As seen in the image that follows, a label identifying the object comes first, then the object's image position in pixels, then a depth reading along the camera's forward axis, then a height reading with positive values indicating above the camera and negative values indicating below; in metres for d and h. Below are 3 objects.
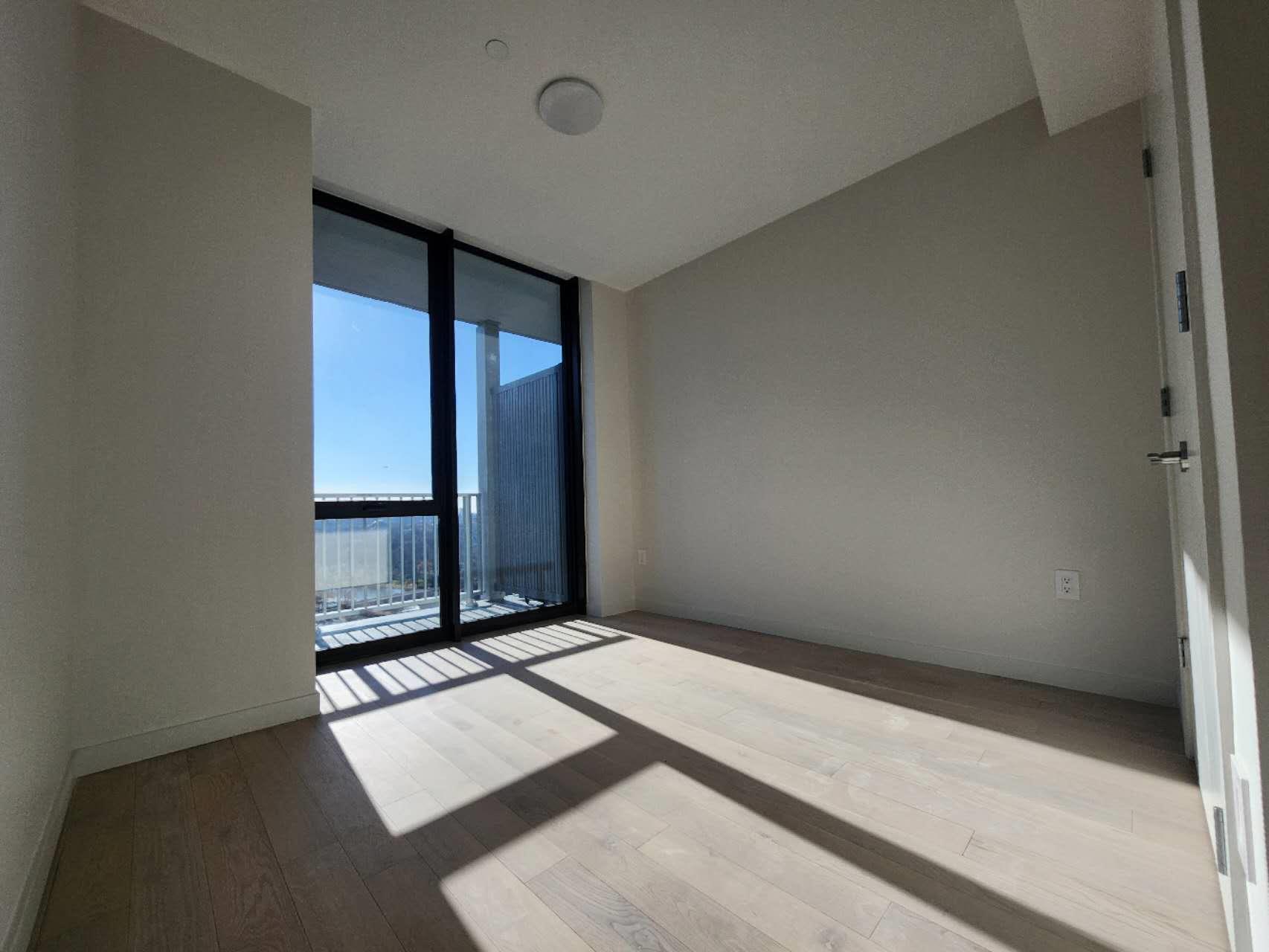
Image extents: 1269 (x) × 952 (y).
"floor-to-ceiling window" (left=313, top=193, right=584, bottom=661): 2.86 +0.39
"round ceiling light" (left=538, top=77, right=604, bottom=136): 2.18 +1.69
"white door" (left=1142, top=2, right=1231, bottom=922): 0.86 +0.15
